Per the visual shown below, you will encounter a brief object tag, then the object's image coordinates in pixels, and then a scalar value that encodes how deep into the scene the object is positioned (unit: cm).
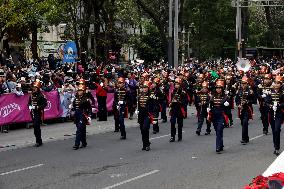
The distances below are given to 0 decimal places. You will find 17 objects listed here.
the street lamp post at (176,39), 3317
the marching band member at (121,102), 1930
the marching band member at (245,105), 1753
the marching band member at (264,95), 1678
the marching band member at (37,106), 1797
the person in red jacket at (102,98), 2528
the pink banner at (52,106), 2364
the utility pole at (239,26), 4878
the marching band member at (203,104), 1968
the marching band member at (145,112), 1673
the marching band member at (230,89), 2323
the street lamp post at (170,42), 3195
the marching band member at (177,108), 1854
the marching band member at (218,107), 1648
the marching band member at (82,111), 1733
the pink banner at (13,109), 2139
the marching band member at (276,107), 1561
